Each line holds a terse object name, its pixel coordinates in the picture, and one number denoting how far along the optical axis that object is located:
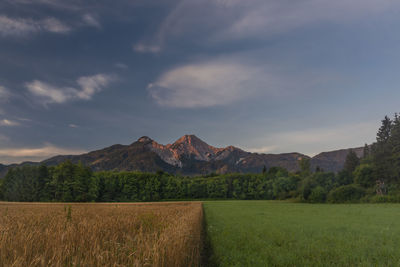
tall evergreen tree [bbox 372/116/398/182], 70.88
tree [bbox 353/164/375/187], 74.81
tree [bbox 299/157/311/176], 154.99
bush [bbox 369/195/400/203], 54.42
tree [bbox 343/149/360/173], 111.04
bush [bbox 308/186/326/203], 68.69
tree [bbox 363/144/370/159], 125.05
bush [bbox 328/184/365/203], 63.94
